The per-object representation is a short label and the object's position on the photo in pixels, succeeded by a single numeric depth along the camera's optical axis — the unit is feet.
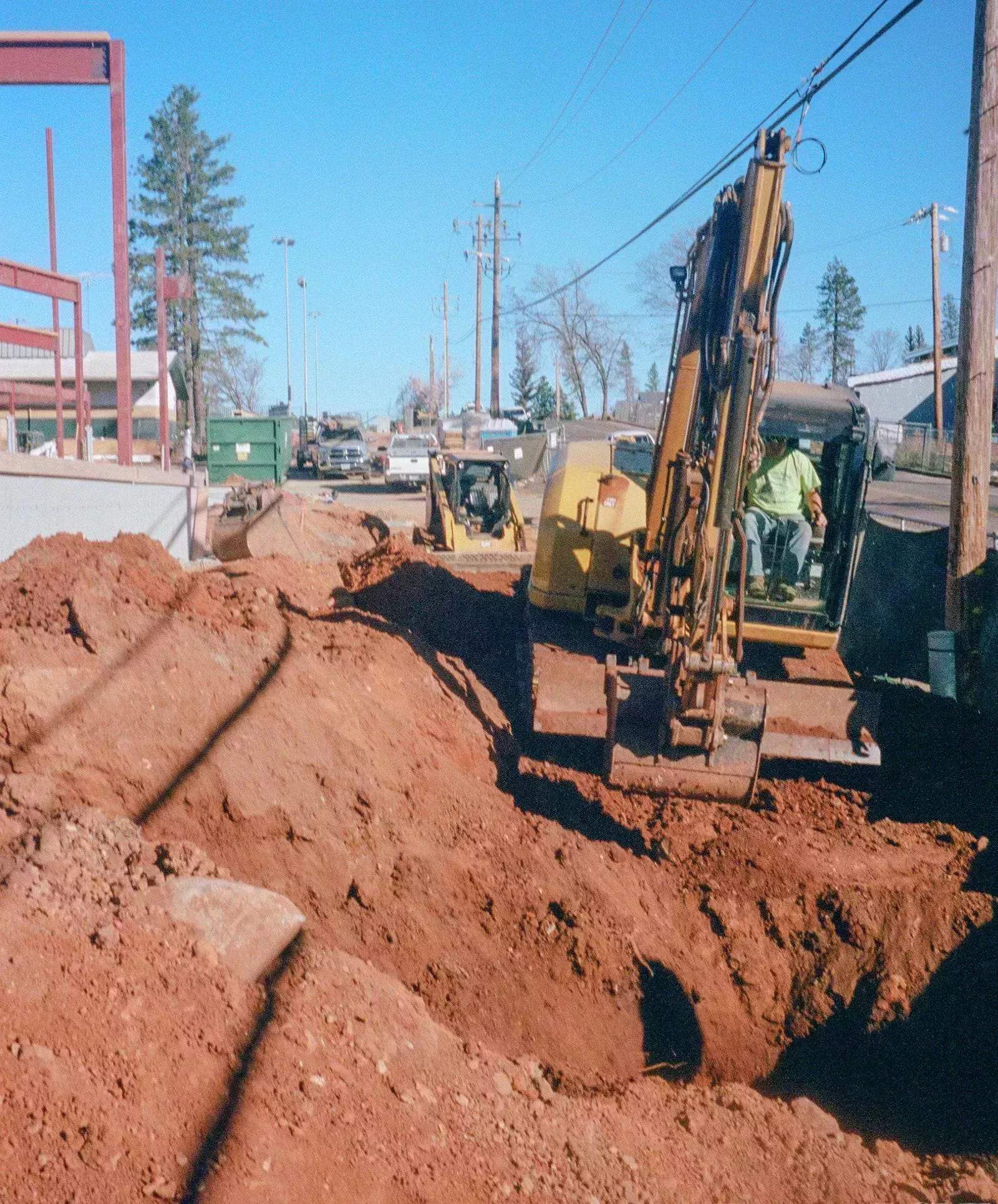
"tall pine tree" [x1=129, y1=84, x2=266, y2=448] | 191.62
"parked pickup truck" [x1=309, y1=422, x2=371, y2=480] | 139.23
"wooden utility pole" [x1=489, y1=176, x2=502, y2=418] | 149.21
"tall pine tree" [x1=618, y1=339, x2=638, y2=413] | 276.21
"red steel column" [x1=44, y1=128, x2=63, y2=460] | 53.42
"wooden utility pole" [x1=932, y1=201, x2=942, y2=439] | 120.37
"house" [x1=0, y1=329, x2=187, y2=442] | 138.62
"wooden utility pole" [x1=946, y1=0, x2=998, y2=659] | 28.02
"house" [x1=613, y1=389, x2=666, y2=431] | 208.74
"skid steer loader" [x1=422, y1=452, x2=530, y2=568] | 53.11
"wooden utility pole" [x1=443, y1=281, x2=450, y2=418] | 248.11
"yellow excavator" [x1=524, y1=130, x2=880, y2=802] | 21.02
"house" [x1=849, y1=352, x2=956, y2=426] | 170.60
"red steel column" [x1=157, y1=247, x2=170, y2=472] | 70.95
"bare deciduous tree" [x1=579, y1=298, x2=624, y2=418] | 267.18
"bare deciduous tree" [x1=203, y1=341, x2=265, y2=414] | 200.44
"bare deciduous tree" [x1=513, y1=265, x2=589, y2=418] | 262.47
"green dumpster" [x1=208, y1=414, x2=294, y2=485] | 97.60
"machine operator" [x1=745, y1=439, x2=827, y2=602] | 25.68
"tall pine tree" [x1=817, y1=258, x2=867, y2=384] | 289.74
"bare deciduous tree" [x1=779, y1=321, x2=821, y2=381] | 302.64
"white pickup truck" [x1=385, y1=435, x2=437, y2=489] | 116.67
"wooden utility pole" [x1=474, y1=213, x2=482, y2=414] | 170.19
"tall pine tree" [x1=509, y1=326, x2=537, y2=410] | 287.69
